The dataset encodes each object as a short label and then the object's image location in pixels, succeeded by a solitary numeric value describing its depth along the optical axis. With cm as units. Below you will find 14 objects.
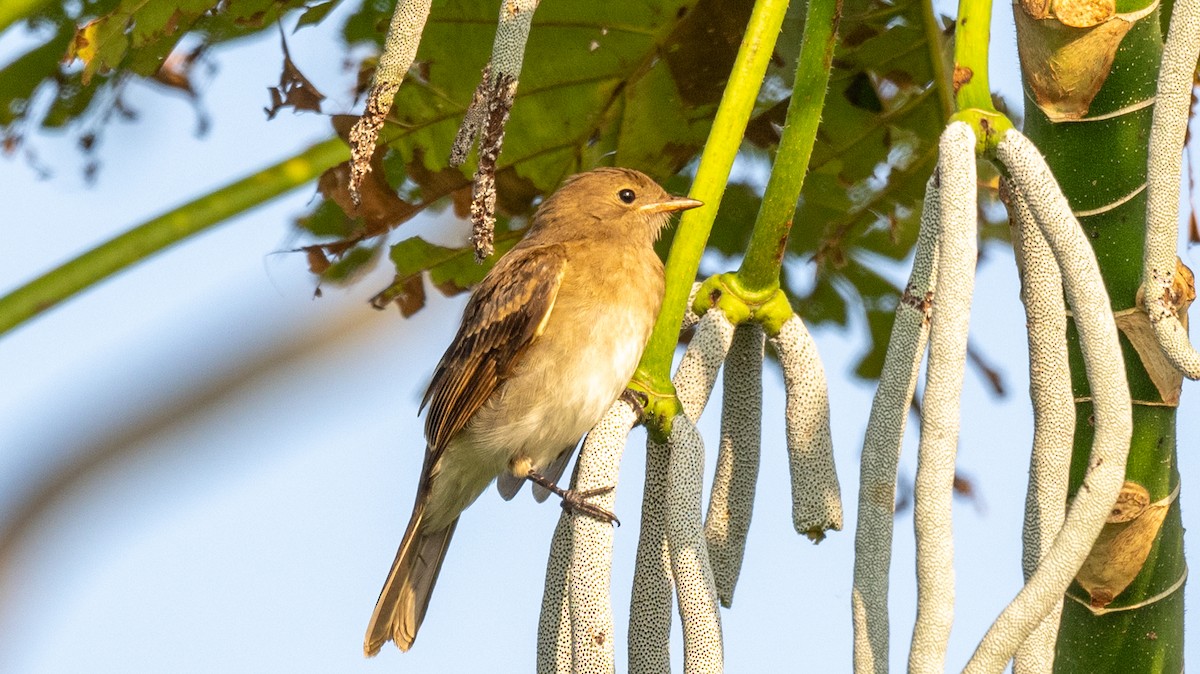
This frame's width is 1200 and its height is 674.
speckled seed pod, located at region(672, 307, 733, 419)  484
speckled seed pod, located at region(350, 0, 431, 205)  401
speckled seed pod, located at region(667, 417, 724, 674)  428
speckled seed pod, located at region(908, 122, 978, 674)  361
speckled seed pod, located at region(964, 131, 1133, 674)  350
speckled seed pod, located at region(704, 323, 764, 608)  491
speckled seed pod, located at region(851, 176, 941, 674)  395
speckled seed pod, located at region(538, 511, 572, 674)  457
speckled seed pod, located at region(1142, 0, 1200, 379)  401
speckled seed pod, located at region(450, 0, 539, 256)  397
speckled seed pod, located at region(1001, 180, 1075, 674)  398
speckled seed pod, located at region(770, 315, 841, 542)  484
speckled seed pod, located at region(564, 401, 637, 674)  422
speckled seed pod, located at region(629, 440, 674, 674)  446
